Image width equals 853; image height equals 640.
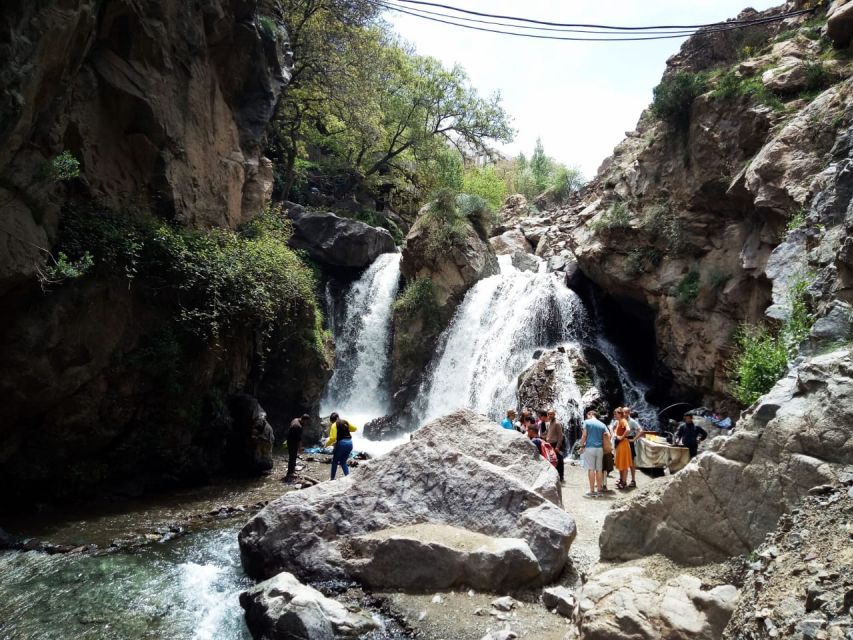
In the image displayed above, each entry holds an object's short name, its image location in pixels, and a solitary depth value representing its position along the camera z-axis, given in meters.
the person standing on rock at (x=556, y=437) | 11.43
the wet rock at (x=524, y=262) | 24.97
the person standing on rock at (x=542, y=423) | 12.89
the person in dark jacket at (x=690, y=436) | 11.55
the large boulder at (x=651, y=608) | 4.39
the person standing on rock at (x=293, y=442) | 12.75
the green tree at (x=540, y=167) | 49.97
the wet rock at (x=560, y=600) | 5.99
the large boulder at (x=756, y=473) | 4.67
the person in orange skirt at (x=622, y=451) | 10.62
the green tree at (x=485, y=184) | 37.16
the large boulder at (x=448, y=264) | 21.95
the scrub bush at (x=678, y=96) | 17.14
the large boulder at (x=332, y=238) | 24.00
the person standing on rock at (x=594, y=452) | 10.33
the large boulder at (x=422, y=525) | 6.67
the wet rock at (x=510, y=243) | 29.77
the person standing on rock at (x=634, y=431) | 11.78
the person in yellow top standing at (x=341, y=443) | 10.75
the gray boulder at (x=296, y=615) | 5.59
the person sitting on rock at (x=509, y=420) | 11.23
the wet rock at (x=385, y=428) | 18.41
